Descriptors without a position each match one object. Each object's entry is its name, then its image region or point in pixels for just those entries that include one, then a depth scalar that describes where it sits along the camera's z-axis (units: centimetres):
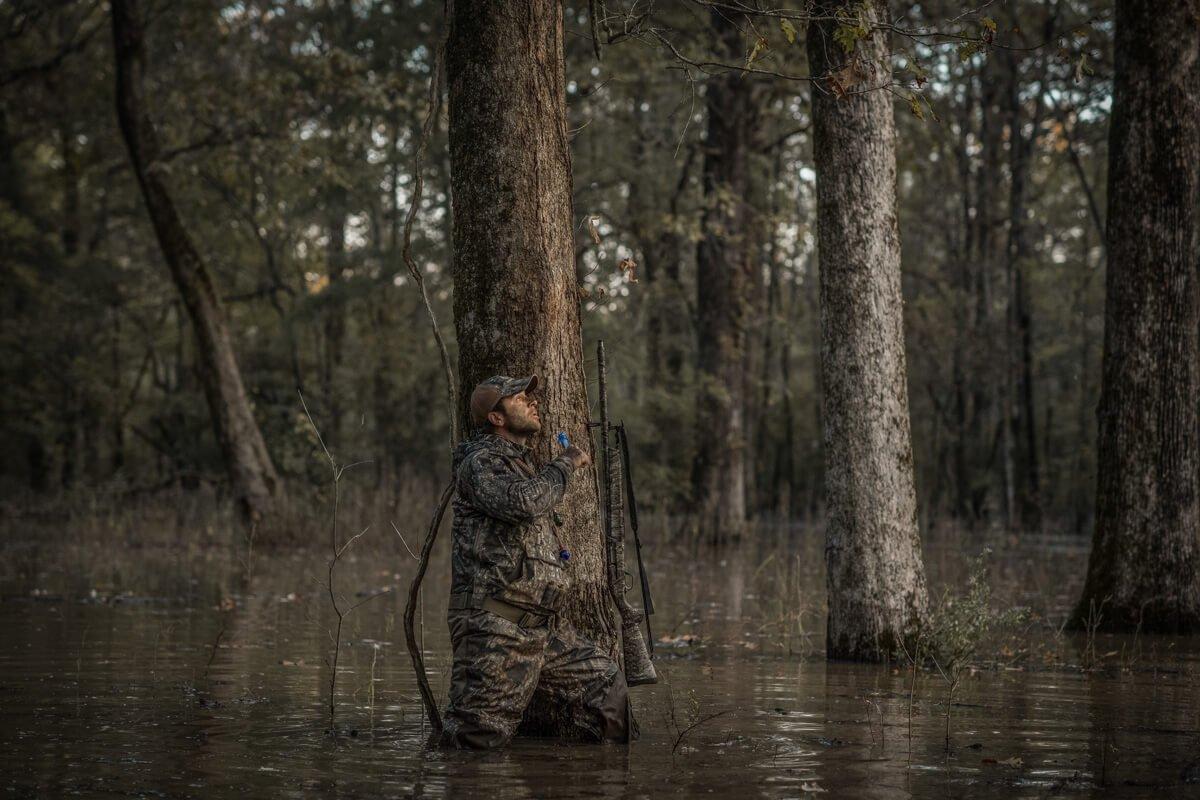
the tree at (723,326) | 2481
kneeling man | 654
